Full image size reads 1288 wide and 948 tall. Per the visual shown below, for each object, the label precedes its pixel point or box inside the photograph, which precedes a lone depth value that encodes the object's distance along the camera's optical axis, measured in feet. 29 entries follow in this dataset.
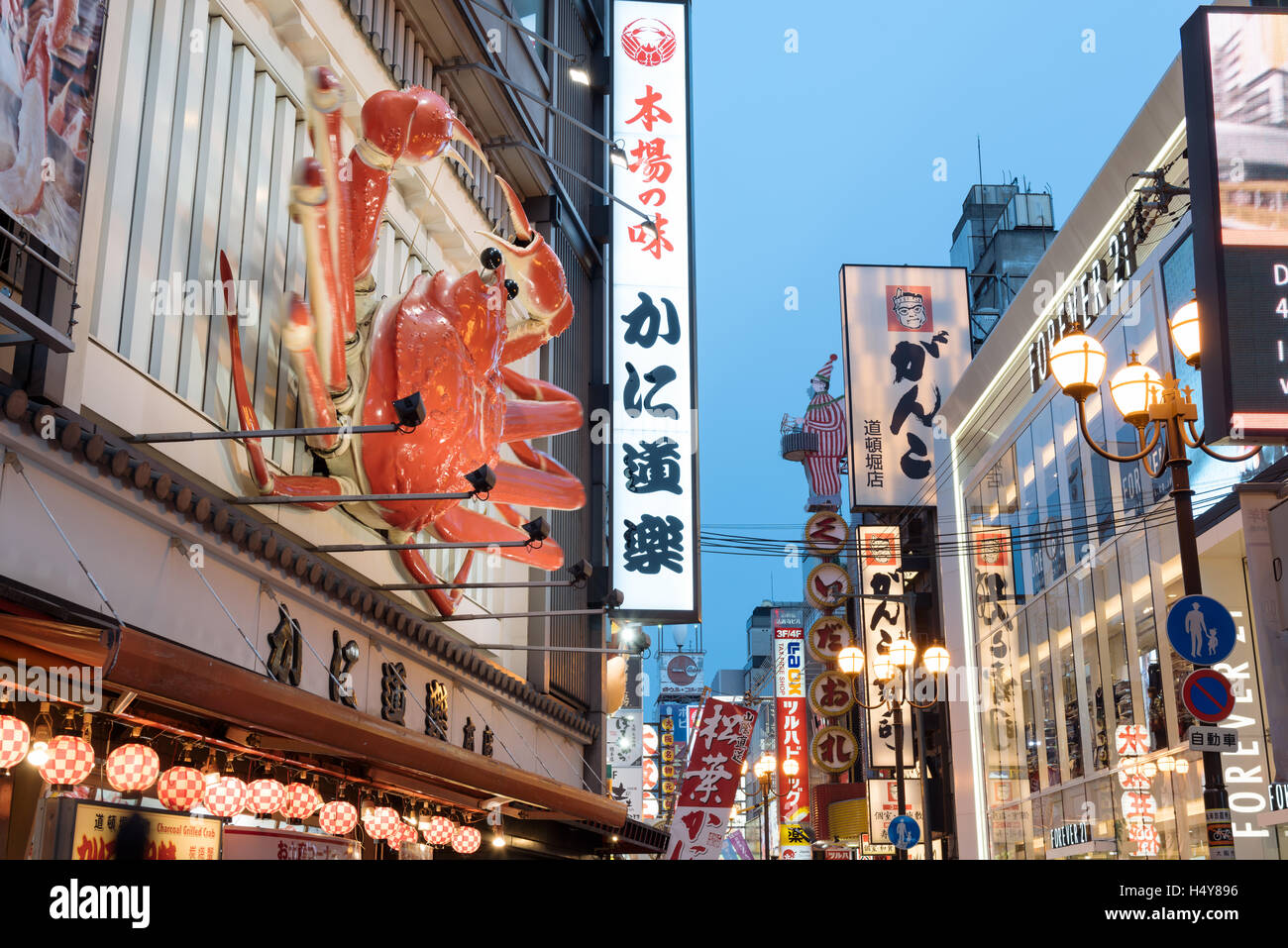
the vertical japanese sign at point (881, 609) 112.47
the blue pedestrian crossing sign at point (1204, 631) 33.01
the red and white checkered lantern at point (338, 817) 36.45
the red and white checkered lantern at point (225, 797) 29.43
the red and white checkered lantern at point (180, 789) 28.27
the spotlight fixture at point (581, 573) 41.73
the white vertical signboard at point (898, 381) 114.62
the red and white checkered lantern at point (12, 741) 21.65
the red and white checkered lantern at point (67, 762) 23.30
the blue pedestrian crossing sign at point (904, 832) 76.43
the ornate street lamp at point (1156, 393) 35.09
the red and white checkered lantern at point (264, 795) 31.58
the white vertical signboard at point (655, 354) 70.69
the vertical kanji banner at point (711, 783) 52.54
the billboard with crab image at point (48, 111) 22.25
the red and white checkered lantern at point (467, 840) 47.44
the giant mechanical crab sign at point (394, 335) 34.99
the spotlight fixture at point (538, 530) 37.35
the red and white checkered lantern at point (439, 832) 44.55
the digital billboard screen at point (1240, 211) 32.81
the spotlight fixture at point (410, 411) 26.25
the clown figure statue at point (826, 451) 178.81
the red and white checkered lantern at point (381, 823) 40.22
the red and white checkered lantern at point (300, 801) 33.91
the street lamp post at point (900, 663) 72.64
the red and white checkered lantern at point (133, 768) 25.88
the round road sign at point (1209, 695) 32.91
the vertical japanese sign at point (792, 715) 154.95
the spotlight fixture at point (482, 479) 31.63
